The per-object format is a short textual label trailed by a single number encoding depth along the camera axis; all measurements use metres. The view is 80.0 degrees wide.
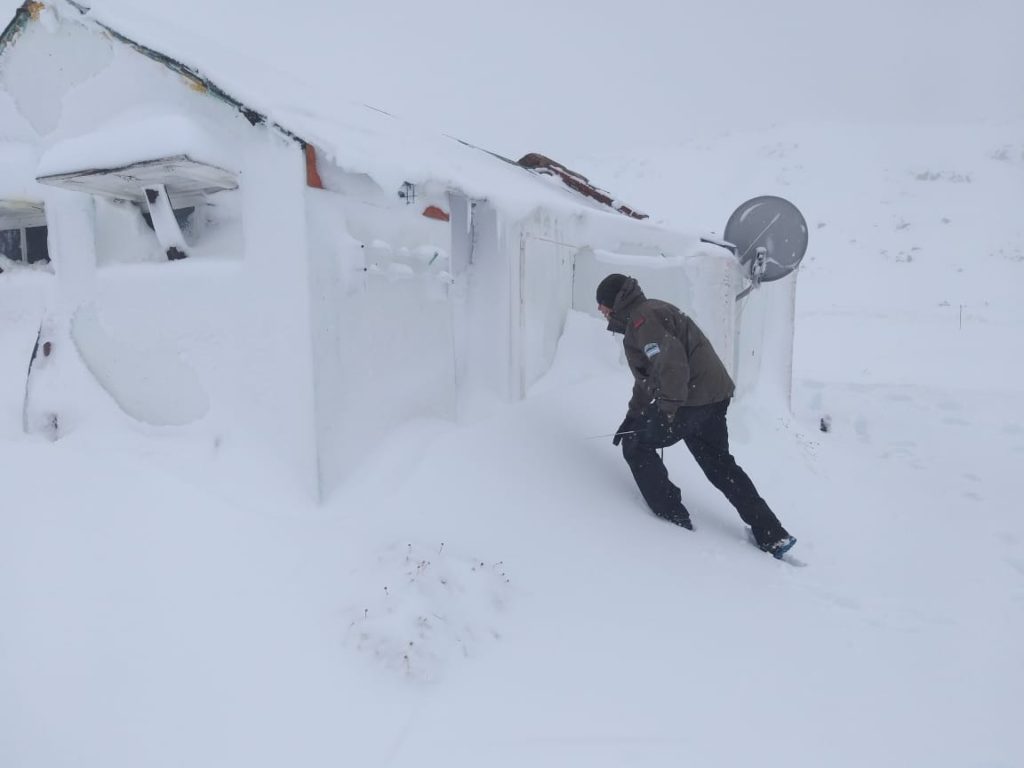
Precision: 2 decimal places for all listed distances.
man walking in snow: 3.63
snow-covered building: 2.93
